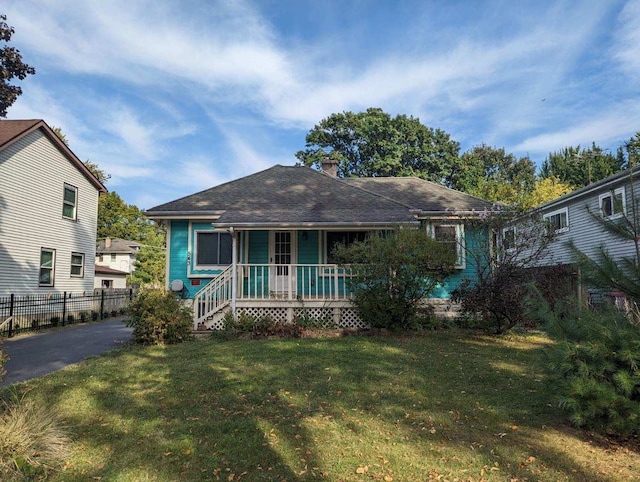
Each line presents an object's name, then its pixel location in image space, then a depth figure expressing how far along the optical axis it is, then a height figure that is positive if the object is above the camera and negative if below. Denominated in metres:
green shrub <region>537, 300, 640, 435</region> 3.62 -0.92
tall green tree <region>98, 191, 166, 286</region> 42.28 +7.34
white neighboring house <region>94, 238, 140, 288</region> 43.47 +2.50
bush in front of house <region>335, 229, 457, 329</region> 9.38 +0.07
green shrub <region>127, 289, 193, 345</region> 9.33 -1.02
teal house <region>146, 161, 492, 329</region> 10.73 +1.33
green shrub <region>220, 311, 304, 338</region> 10.05 -1.34
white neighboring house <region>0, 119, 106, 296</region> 14.95 +2.75
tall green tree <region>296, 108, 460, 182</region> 34.44 +11.74
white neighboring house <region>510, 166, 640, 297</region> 13.03 +2.58
